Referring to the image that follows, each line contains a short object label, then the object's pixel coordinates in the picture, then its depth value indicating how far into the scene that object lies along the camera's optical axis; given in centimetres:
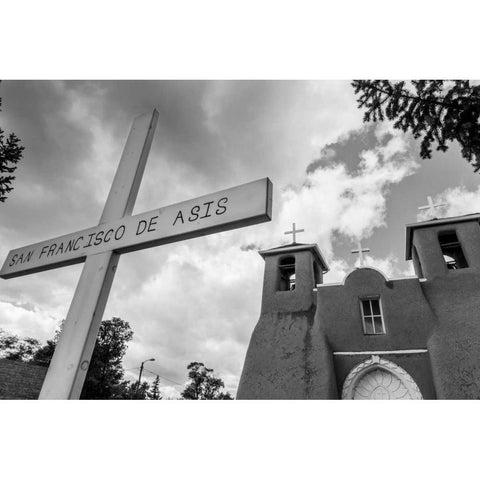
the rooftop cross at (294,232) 1566
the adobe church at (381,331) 1025
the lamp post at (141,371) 3462
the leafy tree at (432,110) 415
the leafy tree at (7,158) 666
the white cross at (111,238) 147
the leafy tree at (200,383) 6239
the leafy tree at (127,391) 3544
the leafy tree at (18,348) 4411
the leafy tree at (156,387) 5951
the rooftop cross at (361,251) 1386
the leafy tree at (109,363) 3256
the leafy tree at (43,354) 3819
